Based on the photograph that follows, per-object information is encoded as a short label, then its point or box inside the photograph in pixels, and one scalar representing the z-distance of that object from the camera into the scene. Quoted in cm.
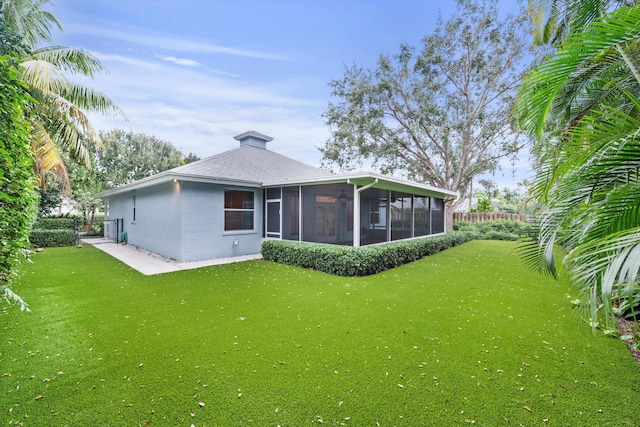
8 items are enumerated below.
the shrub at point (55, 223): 1494
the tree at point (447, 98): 1520
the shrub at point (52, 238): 1166
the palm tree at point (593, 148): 166
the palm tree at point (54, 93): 741
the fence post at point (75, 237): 1266
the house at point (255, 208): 853
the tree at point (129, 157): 2219
